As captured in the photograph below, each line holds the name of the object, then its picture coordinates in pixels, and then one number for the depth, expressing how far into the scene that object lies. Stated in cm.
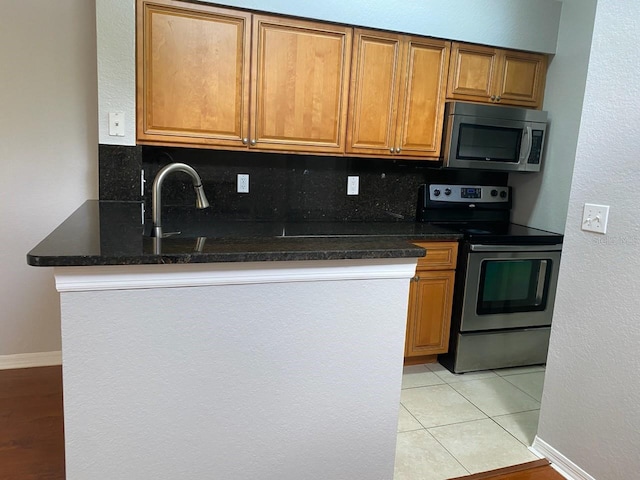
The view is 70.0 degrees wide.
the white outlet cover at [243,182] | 290
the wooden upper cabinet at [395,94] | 274
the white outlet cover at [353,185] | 314
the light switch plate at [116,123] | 234
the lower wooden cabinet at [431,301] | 283
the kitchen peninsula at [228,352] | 124
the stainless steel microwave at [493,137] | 295
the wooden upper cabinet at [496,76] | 292
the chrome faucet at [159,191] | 151
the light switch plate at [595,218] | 183
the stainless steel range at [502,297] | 282
